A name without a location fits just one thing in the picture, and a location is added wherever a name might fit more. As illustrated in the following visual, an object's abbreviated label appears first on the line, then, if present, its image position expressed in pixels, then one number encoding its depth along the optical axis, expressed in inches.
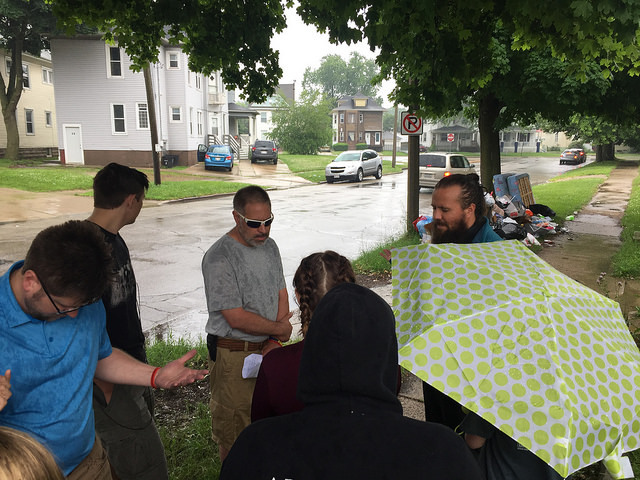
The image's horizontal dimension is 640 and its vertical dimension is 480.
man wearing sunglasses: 123.5
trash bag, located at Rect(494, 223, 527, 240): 414.6
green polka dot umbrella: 71.2
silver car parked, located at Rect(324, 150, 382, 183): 1197.1
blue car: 1301.7
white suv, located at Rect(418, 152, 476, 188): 933.2
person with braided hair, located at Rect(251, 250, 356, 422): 79.4
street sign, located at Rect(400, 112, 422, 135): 406.9
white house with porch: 1235.2
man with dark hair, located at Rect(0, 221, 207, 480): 75.7
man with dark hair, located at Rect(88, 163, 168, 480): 110.0
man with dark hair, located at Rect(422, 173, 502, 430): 131.8
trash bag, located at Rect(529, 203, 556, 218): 553.9
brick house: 3344.0
